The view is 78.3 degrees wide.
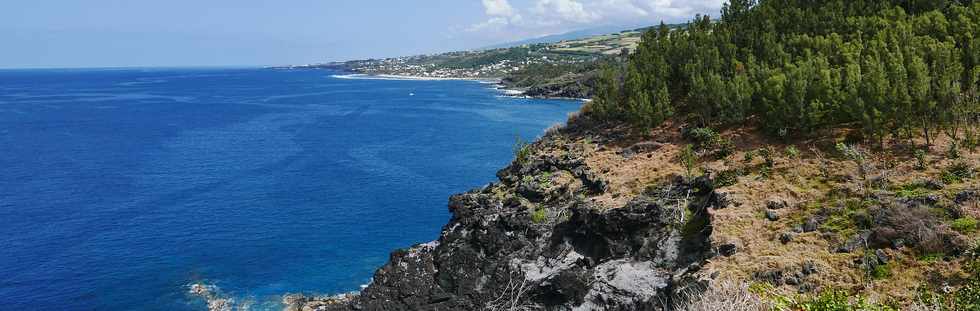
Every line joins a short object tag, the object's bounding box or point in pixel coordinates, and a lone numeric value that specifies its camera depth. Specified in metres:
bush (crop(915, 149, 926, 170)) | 38.38
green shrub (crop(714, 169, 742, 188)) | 42.16
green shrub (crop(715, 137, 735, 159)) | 47.97
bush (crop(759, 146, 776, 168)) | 43.56
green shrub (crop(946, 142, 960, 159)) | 38.47
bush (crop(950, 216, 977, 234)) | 29.73
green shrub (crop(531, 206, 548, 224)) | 46.38
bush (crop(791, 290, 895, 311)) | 17.58
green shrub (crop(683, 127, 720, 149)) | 50.34
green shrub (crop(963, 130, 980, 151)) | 39.03
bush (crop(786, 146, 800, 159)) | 43.87
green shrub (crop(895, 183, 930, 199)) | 34.79
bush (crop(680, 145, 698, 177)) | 44.03
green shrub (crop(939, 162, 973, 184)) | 35.56
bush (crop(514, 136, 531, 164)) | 61.00
